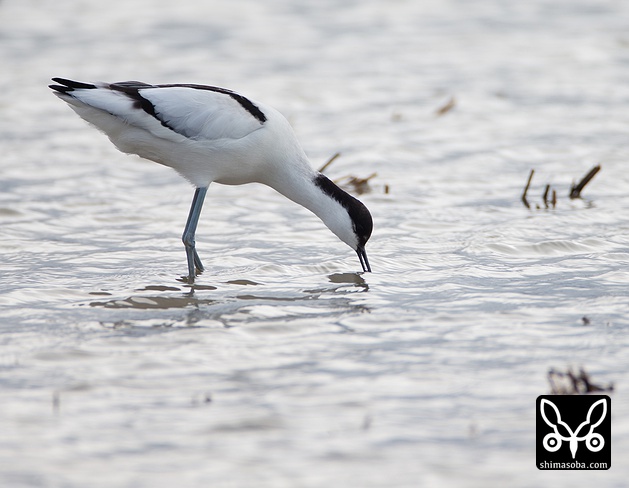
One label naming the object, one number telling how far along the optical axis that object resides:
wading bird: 13.32
